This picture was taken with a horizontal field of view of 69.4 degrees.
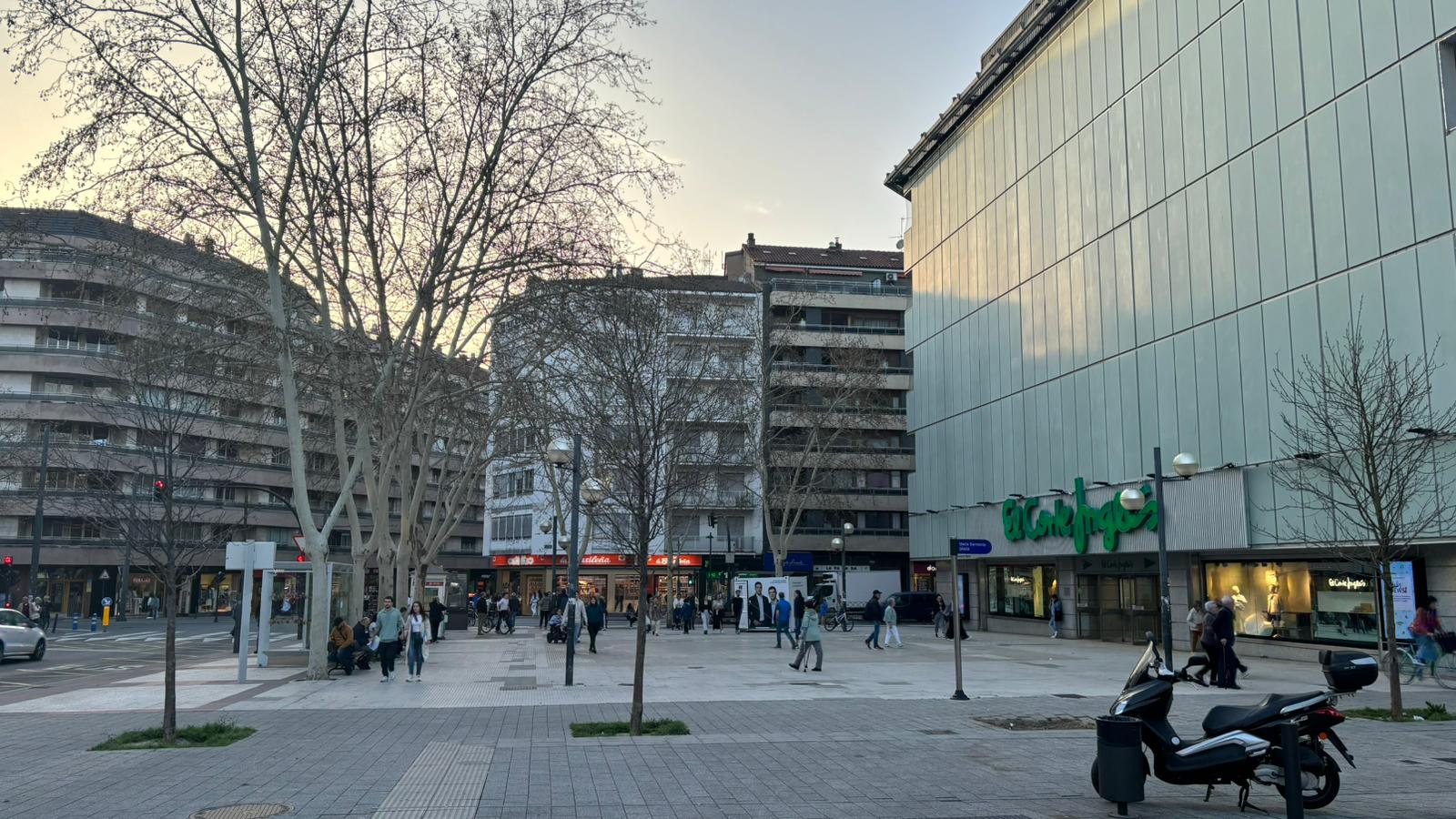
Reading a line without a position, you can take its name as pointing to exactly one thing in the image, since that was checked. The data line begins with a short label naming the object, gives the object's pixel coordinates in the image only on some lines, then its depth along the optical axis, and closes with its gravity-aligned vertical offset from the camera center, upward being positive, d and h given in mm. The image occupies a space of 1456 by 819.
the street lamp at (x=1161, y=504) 18536 +809
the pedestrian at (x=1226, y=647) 18531 -1689
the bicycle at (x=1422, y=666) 19078 -2233
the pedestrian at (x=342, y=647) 21938 -1920
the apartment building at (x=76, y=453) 54031 +5662
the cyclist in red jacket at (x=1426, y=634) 18531 -1496
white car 27359 -2111
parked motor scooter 8148 -1463
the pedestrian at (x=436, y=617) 32781 -1967
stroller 33094 -2425
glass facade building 21859 +8056
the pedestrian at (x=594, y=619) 28688 -1794
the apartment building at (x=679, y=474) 25109 +3663
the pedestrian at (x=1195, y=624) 24750 -1735
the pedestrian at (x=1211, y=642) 18531 -1611
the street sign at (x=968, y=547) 17234 +76
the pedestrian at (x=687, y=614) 41388 -2386
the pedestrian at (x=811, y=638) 21906 -1768
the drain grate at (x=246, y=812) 8320 -2039
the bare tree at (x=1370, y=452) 14508 +1718
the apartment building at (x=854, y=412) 61438 +8131
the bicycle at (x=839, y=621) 42000 -2833
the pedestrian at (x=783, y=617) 30297 -1858
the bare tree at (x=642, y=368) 14820 +4887
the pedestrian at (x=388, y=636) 20031 -1545
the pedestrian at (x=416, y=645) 20578 -1759
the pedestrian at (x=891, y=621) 29898 -1935
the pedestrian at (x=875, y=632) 30625 -2291
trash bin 8133 -1631
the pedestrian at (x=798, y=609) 32000 -1728
